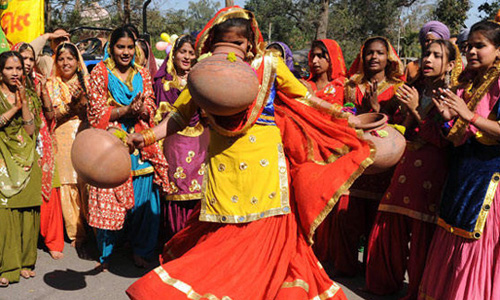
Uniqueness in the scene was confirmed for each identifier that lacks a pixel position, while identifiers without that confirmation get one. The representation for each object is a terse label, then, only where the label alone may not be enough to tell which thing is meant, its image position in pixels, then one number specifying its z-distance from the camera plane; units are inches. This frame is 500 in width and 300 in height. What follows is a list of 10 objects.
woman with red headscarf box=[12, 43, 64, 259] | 213.3
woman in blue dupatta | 195.3
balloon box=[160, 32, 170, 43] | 362.1
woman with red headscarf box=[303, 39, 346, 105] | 213.2
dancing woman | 119.2
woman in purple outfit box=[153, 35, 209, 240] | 203.6
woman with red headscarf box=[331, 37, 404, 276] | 197.6
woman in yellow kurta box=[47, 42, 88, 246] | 231.1
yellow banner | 276.8
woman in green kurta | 188.2
